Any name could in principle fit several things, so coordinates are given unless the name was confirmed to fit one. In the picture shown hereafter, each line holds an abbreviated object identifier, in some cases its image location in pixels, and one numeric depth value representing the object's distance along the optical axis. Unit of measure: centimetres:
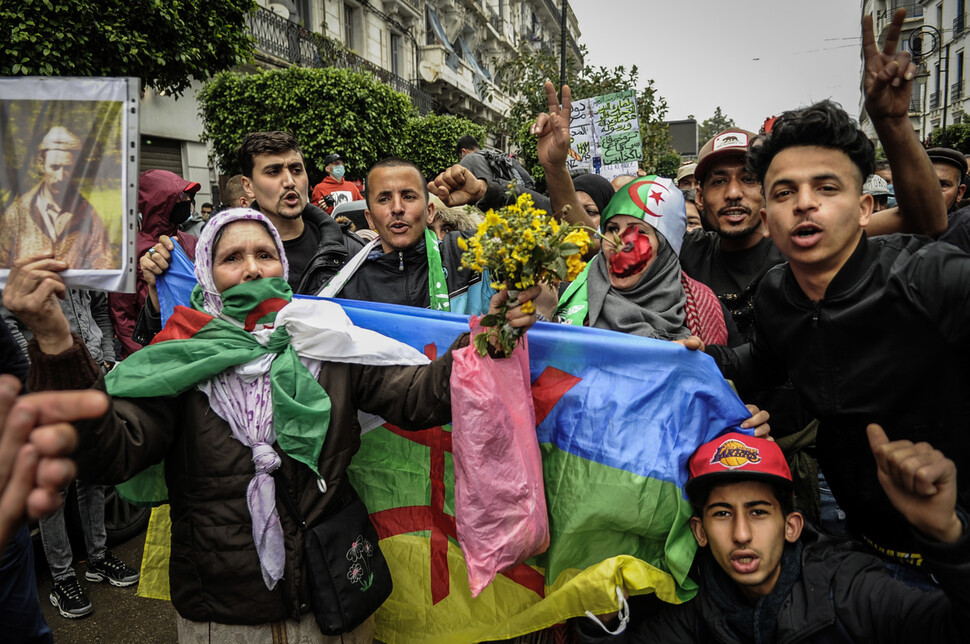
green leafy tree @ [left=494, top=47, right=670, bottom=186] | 1361
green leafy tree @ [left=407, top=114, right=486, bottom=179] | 1694
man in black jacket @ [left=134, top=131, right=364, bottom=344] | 354
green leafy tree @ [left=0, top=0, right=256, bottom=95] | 503
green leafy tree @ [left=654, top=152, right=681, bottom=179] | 2475
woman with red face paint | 245
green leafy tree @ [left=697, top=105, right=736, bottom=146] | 8028
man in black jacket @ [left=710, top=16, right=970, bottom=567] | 167
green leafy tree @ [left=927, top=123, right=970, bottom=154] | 2042
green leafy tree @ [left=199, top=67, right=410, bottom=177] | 1216
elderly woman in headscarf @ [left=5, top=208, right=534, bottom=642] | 182
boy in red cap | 167
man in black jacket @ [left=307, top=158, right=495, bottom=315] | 290
